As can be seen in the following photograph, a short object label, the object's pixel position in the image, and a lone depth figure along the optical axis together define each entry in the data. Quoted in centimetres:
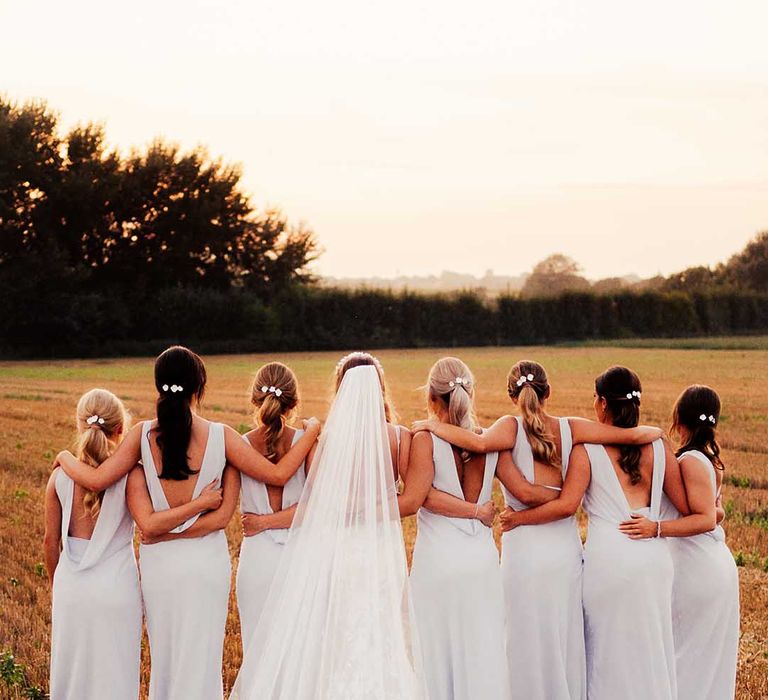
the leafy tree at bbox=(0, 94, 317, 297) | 5059
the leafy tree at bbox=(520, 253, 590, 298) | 5256
